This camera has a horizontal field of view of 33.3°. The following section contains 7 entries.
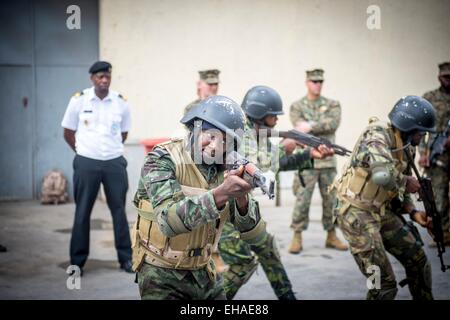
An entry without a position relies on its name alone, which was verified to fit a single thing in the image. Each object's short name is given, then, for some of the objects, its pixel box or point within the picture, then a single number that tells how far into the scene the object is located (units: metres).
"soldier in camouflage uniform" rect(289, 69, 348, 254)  8.60
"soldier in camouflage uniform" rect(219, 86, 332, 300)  5.95
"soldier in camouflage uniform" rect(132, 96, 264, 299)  3.88
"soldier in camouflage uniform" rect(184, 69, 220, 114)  8.88
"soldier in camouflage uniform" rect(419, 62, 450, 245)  8.83
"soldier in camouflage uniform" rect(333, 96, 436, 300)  5.54
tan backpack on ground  11.06
